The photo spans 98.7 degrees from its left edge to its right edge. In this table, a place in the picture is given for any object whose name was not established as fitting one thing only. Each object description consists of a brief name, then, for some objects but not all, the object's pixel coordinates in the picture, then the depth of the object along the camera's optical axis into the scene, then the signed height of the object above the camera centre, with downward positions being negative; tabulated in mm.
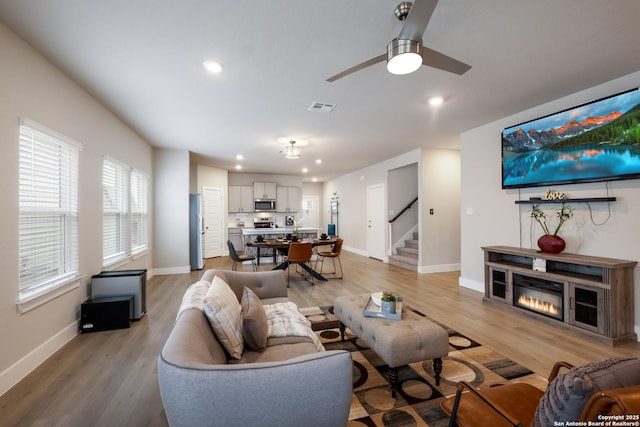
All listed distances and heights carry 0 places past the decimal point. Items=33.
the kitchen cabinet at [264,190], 9430 +906
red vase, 3406 -370
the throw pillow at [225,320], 1643 -647
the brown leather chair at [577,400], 853 -609
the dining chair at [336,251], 5762 -748
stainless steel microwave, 9445 +390
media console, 2809 -898
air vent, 3660 +1494
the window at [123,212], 3936 +95
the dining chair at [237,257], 5680 -861
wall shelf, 3059 +172
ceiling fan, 1640 +1126
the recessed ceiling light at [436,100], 3502 +1496
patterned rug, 1806 -1312
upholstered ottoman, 1934 -920
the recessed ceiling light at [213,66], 2635 +1473
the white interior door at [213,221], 8250 -137
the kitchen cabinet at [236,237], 9156 -686
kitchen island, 7090 -469
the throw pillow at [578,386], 911 -584
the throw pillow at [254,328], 1766 -726
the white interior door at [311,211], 12625 +232
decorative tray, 2297 -839
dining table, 5551 -579
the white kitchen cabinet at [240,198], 9242 +627
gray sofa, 988 -648
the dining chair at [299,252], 5133 -688
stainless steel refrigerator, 6477 -267
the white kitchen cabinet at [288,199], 9820 +617
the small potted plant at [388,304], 2332 -756
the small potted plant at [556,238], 3414 -298
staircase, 6488 -1046
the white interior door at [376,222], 7781 -184
